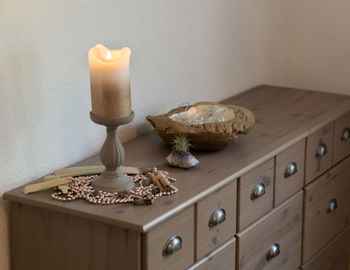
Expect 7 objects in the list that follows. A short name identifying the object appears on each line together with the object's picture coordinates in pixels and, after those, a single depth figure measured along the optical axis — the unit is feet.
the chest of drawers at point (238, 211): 6.28
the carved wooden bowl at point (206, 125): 7.32
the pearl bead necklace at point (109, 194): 6.41
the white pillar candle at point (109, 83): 6.32
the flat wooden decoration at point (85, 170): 6.85
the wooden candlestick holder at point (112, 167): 6.56
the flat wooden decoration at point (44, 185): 6.56
